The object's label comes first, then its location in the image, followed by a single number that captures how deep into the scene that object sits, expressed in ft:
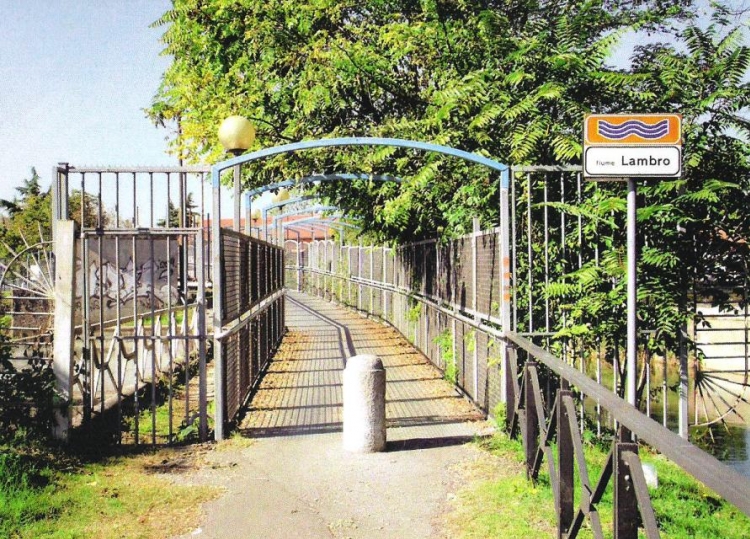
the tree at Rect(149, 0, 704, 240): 29.73
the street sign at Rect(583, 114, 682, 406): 16.71
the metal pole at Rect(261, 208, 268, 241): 53.79
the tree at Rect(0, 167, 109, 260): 88.86
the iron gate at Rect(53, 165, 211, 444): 24.27
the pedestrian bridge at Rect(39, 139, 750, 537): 18.78
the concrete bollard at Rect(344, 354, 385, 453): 24.29
